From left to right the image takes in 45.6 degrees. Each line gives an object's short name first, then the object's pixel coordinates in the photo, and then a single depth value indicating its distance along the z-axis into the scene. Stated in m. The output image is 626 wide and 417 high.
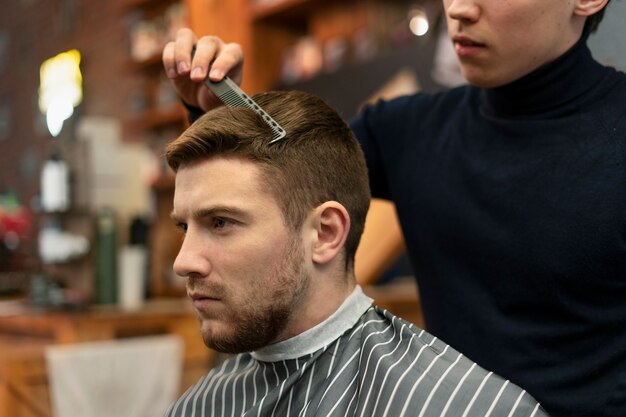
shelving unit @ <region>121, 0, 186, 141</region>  6.11
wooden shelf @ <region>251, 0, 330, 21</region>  4.28
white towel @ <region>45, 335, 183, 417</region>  2.69
